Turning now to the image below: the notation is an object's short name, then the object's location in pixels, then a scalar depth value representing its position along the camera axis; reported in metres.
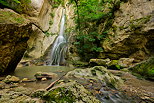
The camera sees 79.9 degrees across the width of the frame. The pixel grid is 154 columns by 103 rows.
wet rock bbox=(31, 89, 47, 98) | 1.84
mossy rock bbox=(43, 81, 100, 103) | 1.60
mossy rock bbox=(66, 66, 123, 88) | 3.65
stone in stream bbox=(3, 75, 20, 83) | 3.31
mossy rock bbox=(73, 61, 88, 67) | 10.28
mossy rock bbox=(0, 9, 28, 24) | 4.12
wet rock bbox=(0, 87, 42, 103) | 1.60
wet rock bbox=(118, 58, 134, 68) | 8.23
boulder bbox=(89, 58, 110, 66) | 8.57
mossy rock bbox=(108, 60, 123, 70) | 7.69
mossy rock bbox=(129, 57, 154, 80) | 4.70
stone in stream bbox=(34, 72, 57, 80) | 3.93
